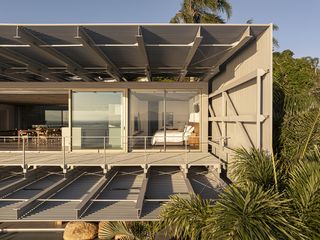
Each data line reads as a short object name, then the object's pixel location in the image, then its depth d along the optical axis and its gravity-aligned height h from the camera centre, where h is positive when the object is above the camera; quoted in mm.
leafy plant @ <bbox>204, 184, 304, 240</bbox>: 3197 -1208
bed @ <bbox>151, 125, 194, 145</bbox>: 10727 -730
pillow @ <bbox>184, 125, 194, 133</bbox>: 10909 -405
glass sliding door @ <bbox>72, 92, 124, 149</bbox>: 10828 +139
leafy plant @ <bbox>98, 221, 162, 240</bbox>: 6656 -2886
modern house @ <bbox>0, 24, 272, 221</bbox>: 6195 +296
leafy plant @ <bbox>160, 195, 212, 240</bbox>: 4066 -1481
